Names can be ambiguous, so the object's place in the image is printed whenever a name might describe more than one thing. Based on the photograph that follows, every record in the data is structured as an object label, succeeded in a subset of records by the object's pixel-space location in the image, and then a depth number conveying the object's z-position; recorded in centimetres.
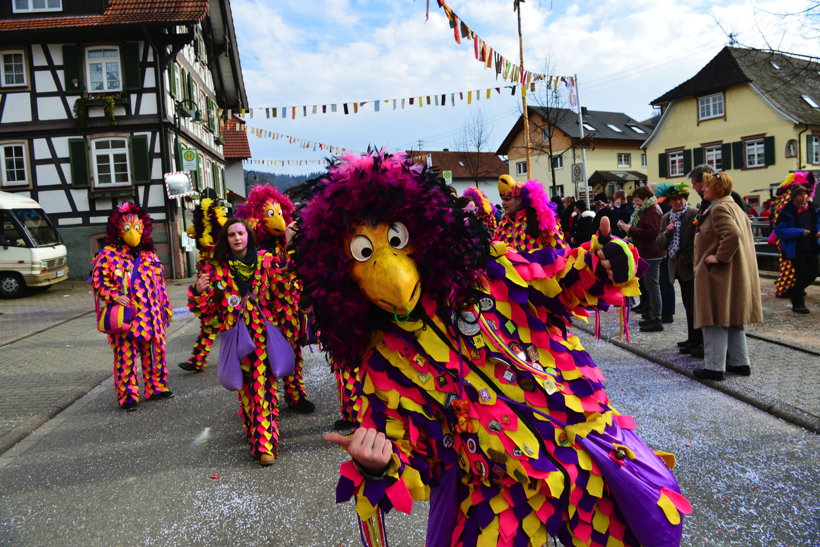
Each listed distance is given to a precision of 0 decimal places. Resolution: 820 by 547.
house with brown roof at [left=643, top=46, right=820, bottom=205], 2634
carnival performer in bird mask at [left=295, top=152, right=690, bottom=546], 162
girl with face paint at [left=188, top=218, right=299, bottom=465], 396
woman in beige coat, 466
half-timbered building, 1730
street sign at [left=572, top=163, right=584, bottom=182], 1438
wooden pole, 1966
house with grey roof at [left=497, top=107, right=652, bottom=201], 3803
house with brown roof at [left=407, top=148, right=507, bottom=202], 5150
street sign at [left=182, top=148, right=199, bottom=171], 1697
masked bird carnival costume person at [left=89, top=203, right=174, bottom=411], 521
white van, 1441
